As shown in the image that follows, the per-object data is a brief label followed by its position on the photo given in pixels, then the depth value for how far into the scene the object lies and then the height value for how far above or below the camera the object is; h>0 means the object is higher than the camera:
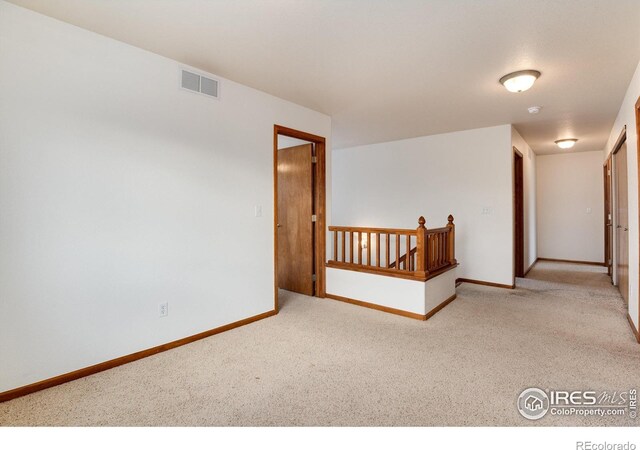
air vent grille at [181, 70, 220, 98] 2.86 +1.24
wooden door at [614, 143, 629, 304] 3.78 -0.01
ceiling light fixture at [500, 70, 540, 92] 2.95 +1.27
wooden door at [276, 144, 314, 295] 4.37 +0.10
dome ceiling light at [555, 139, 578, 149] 5.77 +1.39
